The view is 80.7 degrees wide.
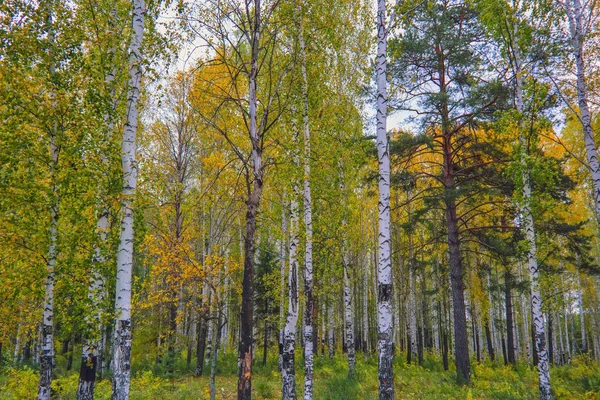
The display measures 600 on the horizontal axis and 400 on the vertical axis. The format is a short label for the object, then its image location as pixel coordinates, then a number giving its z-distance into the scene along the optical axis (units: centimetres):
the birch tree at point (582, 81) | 675
